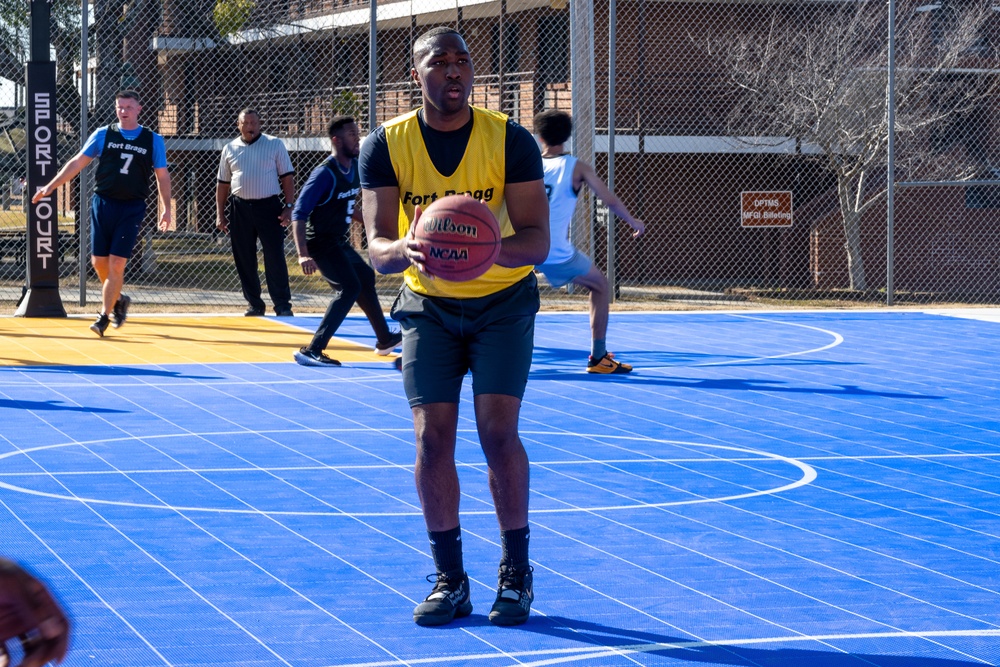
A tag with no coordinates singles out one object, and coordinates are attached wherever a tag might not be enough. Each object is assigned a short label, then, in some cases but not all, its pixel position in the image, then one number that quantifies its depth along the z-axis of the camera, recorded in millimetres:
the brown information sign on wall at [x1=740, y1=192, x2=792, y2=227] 23516
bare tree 22781
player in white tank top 10898
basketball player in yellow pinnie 5113
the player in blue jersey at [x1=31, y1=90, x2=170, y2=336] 13062
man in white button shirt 15617
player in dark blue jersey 11523
